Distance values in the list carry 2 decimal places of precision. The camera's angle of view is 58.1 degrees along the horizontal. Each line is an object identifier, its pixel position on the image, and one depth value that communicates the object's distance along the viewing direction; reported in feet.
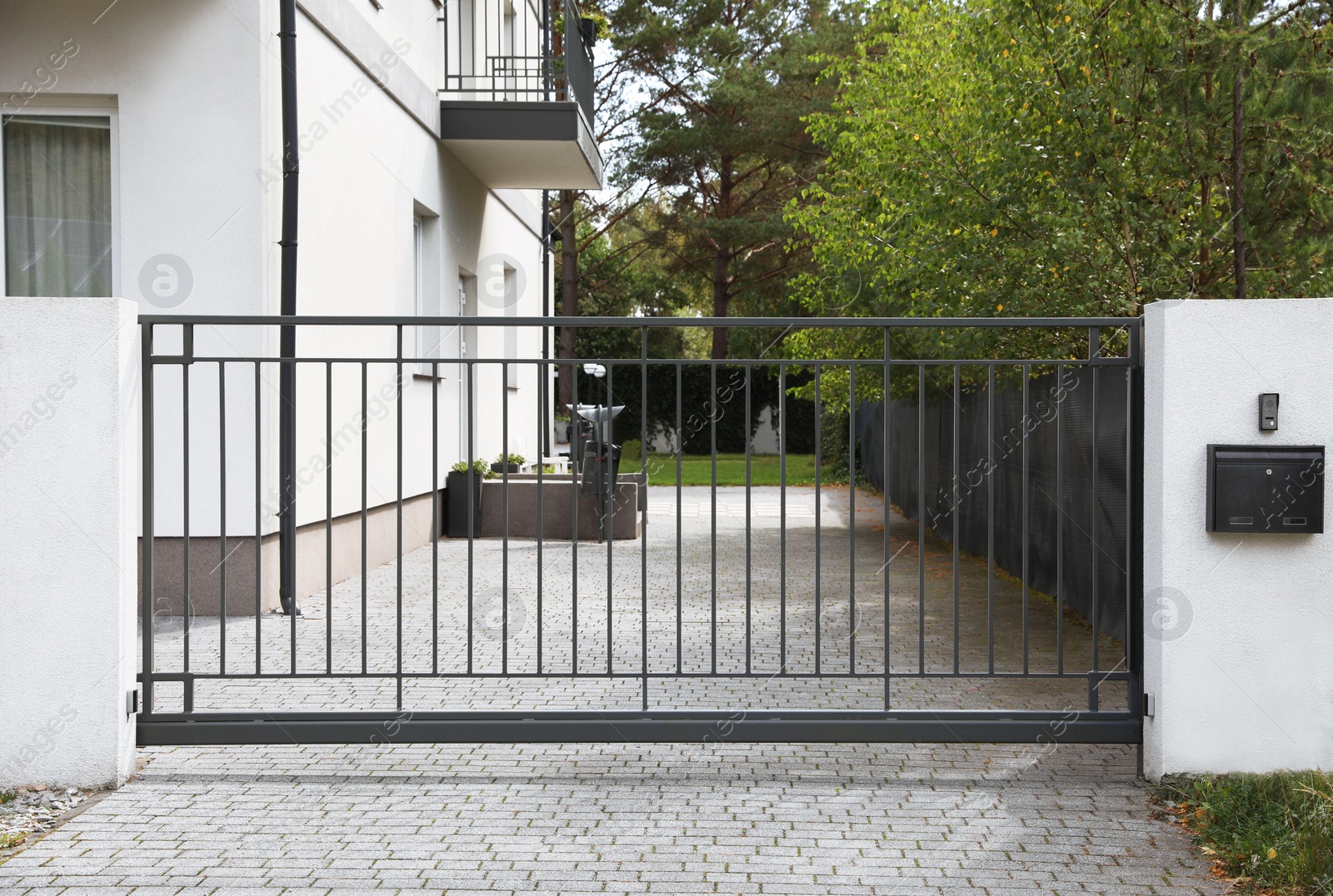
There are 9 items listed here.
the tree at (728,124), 98.32
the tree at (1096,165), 21.02
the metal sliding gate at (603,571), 16.72
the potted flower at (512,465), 51.74
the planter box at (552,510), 45.60
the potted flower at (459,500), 44.65
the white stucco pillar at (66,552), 15.70
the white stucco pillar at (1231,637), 16.07
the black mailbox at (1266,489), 15.79
